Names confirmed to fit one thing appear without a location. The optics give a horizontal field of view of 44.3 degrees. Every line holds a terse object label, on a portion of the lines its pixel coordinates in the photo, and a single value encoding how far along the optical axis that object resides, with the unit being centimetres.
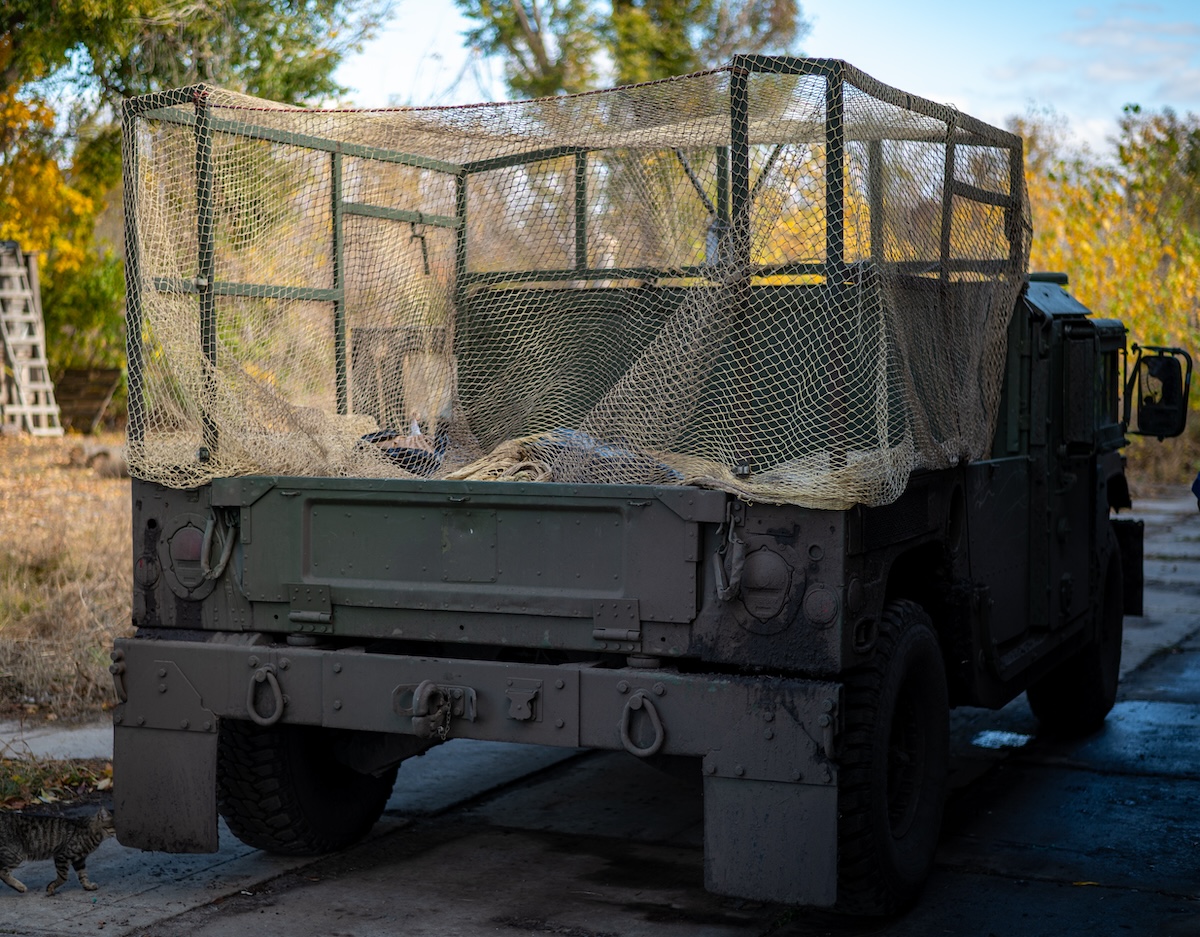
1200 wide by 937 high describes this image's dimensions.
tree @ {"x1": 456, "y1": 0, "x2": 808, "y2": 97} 2281
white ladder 1767
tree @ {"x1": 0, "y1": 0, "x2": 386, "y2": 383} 1214
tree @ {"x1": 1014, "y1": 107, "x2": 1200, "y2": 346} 1839
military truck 400
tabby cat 447
